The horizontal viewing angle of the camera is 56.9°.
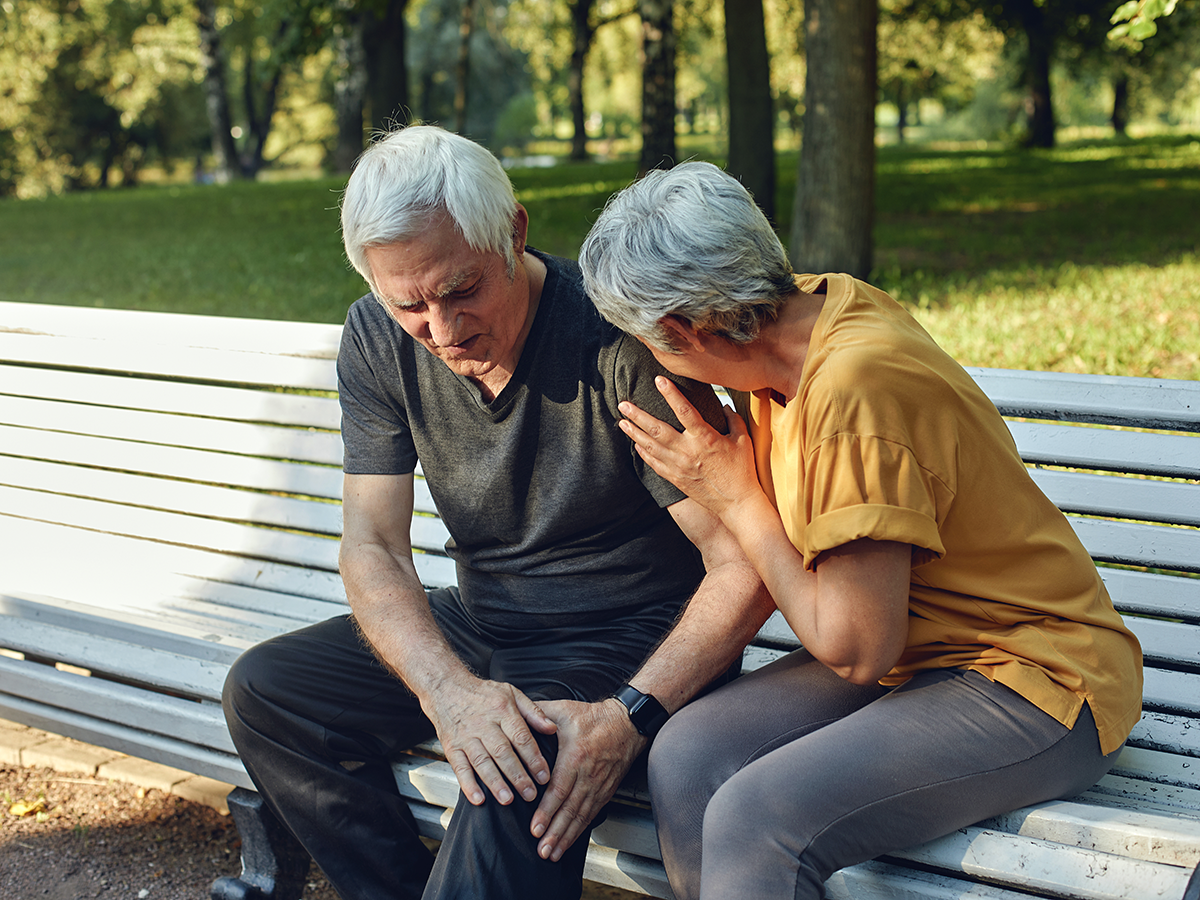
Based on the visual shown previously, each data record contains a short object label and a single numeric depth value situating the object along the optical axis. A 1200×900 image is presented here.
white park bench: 2.00
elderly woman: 1.89
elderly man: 2.24
